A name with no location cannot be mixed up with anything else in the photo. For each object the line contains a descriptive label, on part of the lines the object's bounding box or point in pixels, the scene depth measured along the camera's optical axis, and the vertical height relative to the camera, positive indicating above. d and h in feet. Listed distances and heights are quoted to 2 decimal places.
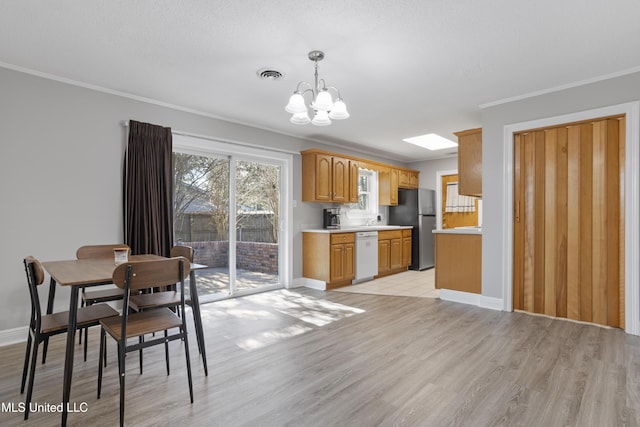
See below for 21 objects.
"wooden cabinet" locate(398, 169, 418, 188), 23.80 +2.67
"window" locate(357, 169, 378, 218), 23.03 +1.61
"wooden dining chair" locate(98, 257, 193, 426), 6.19 -2.07
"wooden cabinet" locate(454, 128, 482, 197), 14.49 +2.33
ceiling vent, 10.17 +4.31
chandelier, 8.54 +2.81
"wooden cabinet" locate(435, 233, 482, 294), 13.98 -1.91
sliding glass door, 14.29 -0.08
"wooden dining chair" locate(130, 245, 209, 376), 8.01 -2.09
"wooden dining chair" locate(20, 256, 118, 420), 6.51 -2.11
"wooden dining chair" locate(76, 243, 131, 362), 8.99 -2.05
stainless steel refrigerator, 22.59 -0.15
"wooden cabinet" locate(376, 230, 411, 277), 20.16 -2.16
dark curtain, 12.02 +0.97
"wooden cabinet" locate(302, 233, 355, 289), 17.04 -2.07
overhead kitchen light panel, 18.67 +4.27
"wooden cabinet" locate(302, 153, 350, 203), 17.81 +2.06
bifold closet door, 10.91 -0.16
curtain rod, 13.43 +3.32
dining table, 6.06 -1.15
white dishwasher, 18.54 -2.12
